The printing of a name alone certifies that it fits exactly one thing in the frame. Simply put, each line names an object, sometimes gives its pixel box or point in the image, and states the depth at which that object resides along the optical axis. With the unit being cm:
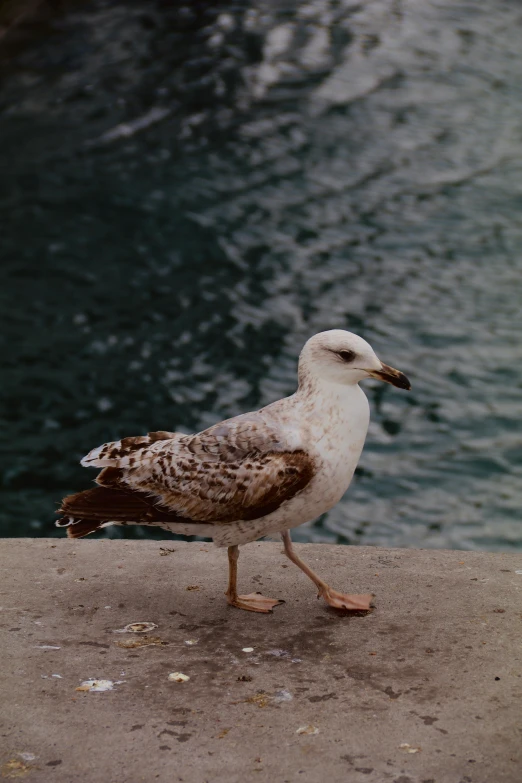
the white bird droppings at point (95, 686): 407
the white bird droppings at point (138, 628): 461
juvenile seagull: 452
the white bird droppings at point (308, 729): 377
